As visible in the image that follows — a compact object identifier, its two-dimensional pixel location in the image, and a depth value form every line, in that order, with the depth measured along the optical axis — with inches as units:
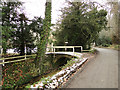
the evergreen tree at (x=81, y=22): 409.7
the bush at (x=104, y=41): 999.1
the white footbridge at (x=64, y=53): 354.1
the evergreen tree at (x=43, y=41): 278.5
